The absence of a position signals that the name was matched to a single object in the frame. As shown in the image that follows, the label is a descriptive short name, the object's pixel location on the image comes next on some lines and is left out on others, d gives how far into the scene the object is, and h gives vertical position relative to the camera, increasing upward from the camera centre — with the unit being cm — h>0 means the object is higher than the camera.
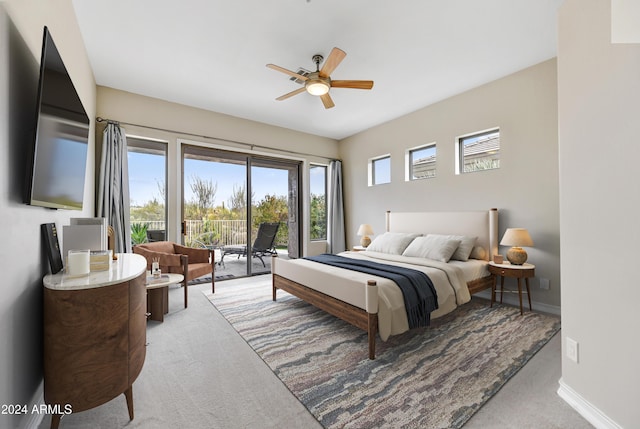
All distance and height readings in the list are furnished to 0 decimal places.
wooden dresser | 126 -61
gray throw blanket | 224 -67
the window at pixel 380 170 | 512 +90
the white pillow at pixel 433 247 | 325 -43
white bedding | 212 -66
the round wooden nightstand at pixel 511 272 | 292 -66
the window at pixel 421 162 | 435 +89
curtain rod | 357 +131
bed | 214 -59
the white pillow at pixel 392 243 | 387 -42
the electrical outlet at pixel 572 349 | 159 -83
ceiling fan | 253 +139
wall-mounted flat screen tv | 132 +46
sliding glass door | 446 +16
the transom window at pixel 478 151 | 362 +90
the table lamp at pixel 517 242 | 297 -32
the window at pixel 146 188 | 394 +44
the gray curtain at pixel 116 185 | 346 +42
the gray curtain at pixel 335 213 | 580 +4
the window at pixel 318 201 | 574 +31
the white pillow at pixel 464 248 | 332 -43
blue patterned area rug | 154 -113
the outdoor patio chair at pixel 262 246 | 484 -57
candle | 145 -26
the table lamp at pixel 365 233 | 488 -34
